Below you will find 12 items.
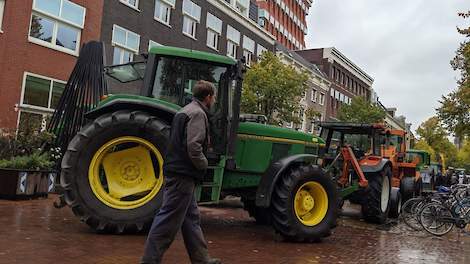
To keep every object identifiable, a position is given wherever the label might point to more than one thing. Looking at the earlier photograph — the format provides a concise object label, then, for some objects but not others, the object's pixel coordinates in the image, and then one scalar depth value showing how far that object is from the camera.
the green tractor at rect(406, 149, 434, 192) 22.68
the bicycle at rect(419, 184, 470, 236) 10.99
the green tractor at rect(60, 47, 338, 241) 6.68
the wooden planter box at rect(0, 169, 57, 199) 9.48
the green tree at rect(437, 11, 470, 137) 21.83
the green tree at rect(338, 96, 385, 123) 44.66
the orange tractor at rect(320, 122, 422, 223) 10.66
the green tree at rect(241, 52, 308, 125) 25.73
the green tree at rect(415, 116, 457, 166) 71.88
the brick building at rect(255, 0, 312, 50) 48.68
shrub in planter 9.49
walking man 4.67
